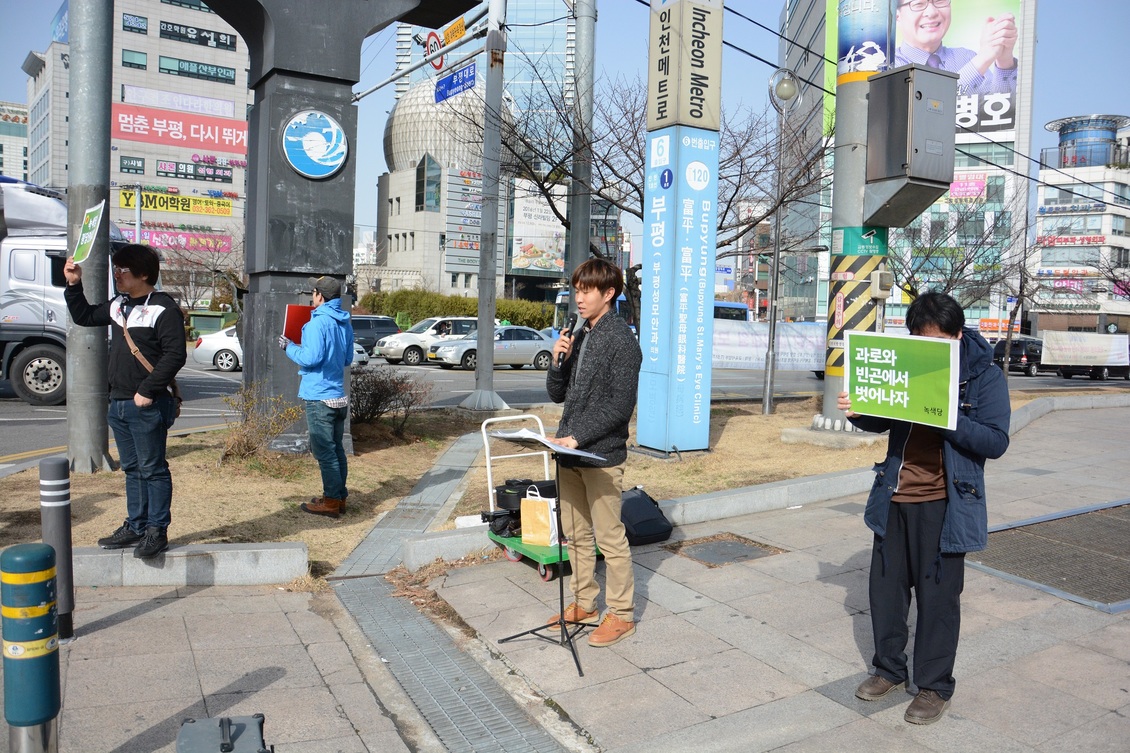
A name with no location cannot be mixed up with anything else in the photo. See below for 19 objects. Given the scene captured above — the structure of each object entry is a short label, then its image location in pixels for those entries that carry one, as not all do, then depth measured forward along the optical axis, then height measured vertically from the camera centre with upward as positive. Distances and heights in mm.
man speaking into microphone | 4500 -517
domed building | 87938 +12176
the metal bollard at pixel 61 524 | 4359 -1108
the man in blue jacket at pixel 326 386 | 6945 -560
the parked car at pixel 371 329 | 31562 -413
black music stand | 4109 -1060
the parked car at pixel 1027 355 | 40719 -778
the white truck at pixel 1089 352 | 38906 -519
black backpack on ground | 6469 -1447
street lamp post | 14594 +3032
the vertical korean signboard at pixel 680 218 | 9680 +1235
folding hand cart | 5605 -1517
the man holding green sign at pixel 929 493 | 3703 -690
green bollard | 2959 -1164
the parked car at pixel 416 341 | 29531 -740
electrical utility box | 10359 +2387
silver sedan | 28375 -957
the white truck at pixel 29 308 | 14156 -17
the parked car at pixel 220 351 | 23531 -1022
